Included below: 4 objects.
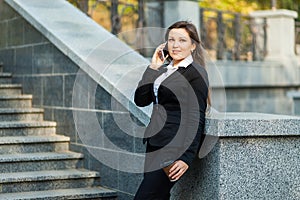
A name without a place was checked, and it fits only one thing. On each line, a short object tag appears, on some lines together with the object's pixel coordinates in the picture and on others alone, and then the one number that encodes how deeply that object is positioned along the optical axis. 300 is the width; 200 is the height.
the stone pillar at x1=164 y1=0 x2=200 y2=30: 13.20
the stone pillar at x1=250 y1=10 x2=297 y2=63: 16.72
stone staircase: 7.04
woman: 5.29
